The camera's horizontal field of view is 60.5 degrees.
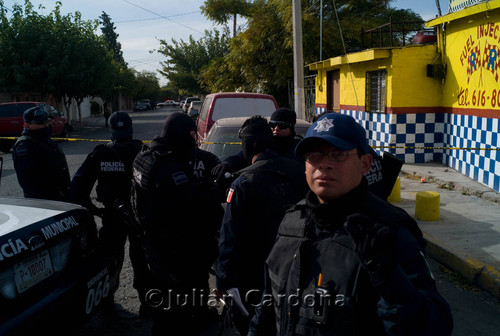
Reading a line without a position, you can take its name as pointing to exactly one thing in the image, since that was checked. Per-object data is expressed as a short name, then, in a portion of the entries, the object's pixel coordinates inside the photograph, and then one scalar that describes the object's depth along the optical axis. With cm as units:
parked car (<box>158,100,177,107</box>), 7831
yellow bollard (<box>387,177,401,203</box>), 671
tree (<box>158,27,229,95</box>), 4012
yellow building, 711
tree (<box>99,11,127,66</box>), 8031
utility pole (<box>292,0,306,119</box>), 1109
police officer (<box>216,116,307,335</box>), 239
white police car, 240
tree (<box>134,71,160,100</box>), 7700
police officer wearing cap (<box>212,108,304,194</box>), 346
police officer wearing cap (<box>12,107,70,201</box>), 386
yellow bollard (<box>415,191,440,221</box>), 571
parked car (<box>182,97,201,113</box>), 3665
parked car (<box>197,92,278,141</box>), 857
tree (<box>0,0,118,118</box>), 2227
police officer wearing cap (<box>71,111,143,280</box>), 366
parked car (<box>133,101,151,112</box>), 6004
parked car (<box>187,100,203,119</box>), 2894
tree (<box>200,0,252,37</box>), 2086
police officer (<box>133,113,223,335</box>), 282
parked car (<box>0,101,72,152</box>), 1659
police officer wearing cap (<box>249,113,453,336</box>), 122
